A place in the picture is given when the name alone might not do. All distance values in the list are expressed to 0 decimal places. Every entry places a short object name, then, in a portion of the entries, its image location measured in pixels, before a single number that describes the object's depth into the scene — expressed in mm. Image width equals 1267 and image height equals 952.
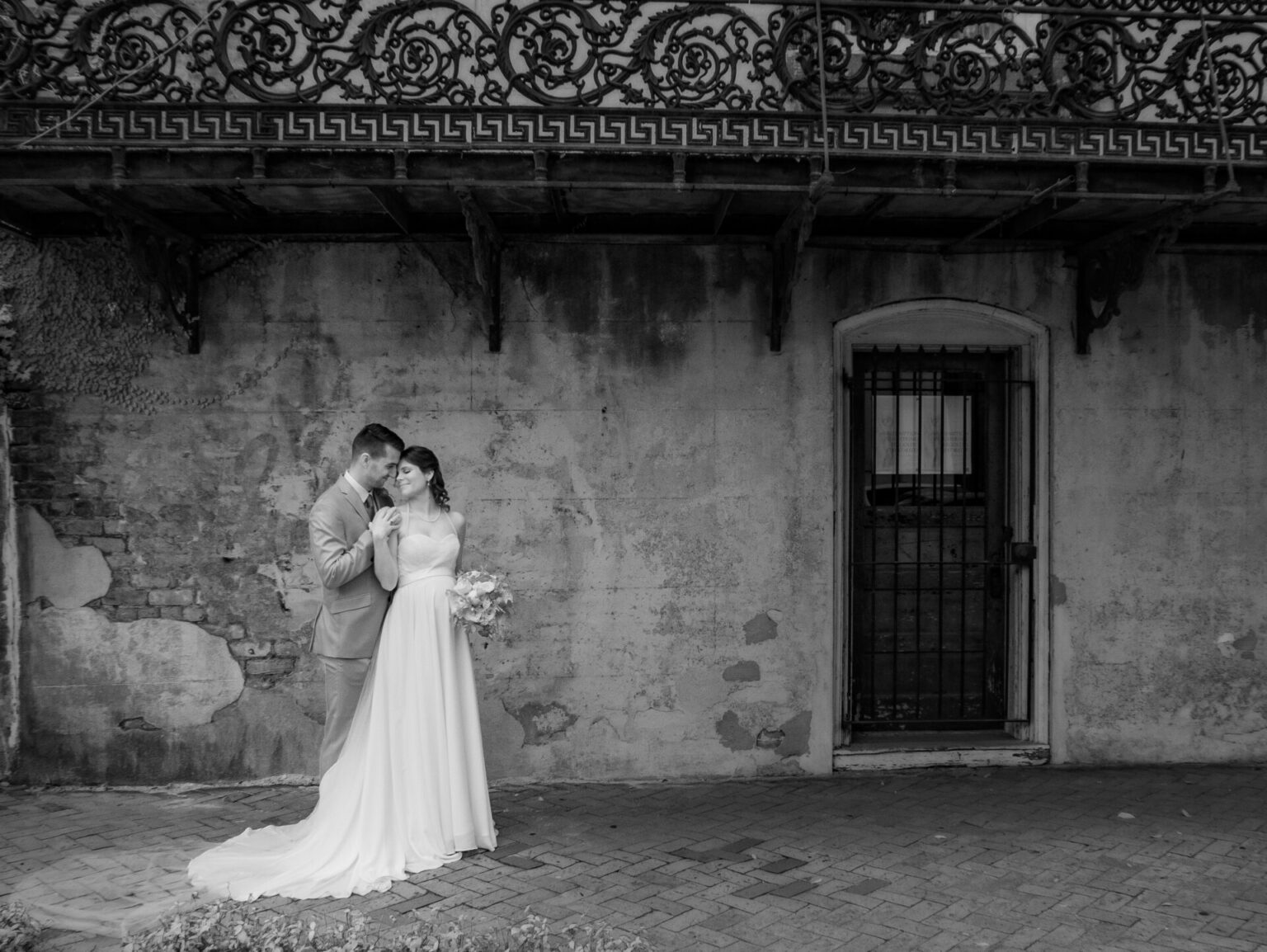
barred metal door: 7555
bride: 5316
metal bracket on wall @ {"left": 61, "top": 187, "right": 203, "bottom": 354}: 6066
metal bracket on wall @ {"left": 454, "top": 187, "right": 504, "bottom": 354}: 6109
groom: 5613
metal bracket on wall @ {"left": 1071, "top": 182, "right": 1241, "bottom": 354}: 6352
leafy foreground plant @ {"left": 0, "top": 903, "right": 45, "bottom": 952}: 4355
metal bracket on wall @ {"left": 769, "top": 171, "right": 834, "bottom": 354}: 6062
